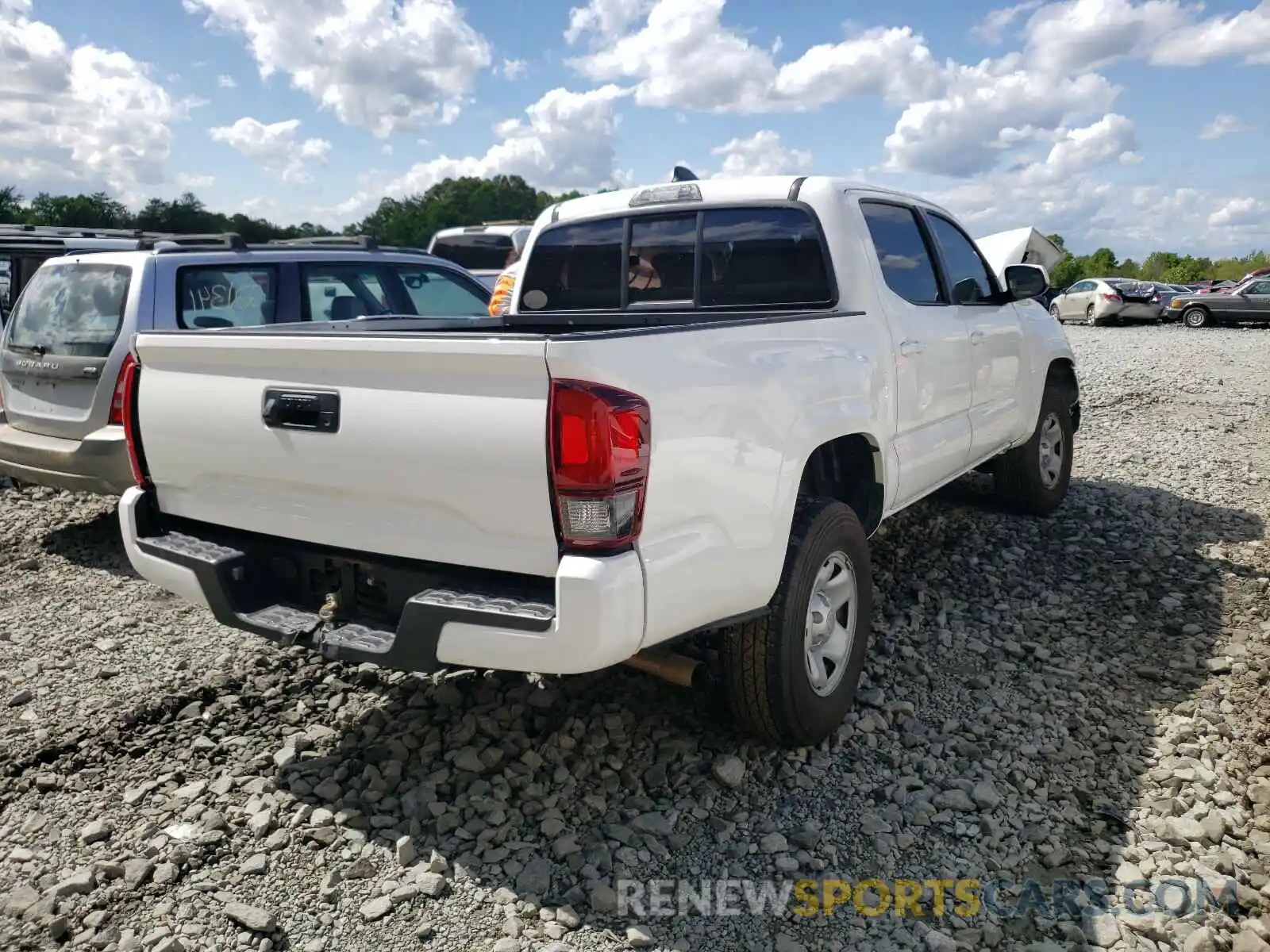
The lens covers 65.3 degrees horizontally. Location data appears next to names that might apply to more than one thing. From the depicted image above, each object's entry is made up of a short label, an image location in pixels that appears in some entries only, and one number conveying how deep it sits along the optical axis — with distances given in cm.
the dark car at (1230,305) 2511
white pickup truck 255
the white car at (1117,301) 2697
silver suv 555
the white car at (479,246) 1464
